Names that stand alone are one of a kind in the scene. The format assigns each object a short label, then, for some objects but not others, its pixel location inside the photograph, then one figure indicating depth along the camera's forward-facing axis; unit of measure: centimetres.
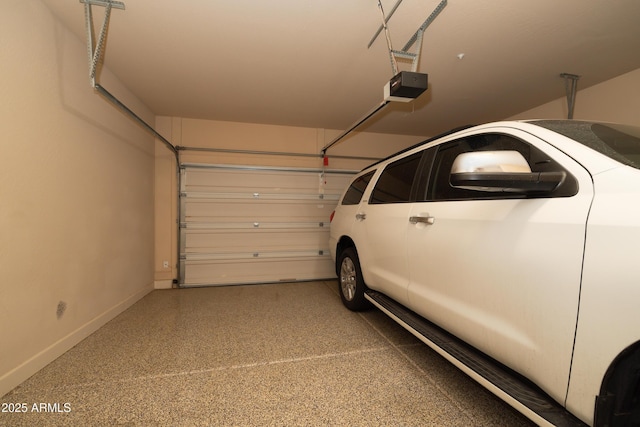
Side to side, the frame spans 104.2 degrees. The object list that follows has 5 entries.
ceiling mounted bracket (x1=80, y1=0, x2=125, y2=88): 198
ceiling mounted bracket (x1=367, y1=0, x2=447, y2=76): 197
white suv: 87
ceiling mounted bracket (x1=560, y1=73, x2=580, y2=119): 288
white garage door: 436
